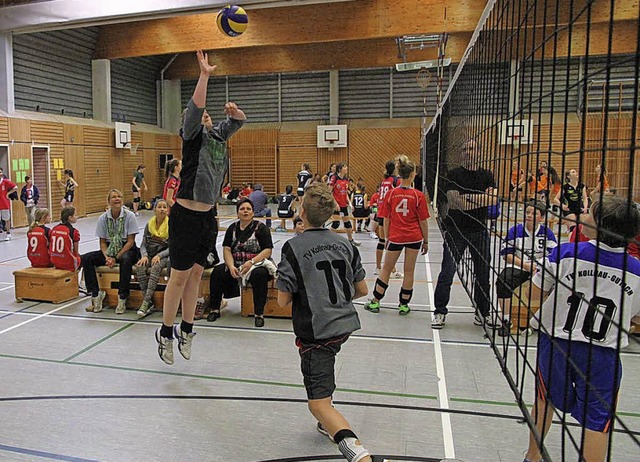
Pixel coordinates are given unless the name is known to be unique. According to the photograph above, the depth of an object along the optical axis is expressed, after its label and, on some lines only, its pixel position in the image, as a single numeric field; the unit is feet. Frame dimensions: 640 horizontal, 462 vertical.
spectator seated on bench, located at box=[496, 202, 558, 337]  15.72
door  47.19
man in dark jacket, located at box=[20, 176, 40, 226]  40.37
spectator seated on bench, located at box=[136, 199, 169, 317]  18.12
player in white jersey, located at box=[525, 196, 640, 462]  6.65
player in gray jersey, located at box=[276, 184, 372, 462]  8.71
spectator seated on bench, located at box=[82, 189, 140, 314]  18.62
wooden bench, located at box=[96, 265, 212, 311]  18.61
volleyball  14.34
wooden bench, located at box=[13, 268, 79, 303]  19.62
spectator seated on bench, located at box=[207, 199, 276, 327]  17.28
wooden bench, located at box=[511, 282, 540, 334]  16.53
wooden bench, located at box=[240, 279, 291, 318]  17.98
